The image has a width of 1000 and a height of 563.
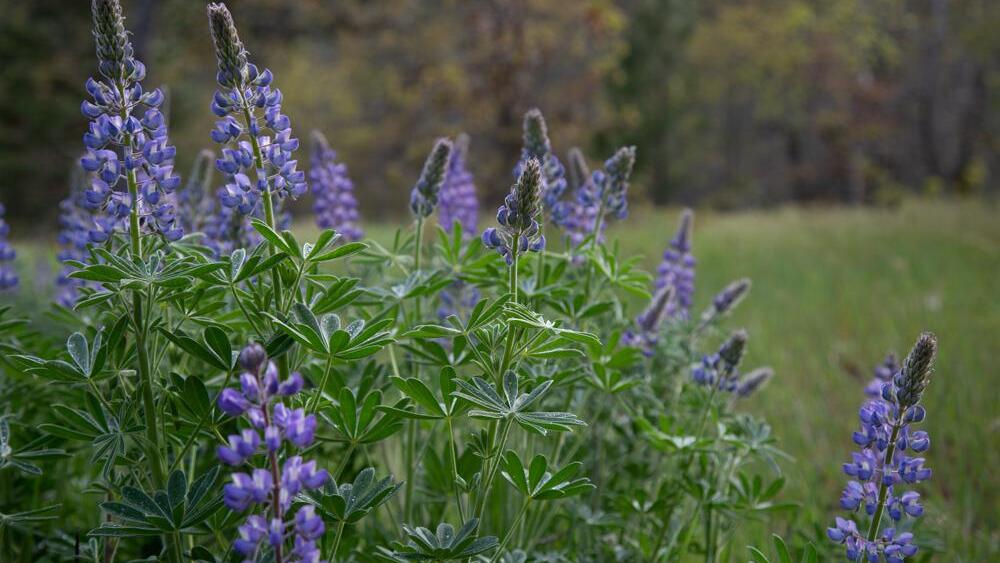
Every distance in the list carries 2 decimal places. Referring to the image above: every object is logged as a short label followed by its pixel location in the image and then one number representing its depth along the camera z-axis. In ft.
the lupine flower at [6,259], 7.02
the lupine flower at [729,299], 7.60
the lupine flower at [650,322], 7.24
